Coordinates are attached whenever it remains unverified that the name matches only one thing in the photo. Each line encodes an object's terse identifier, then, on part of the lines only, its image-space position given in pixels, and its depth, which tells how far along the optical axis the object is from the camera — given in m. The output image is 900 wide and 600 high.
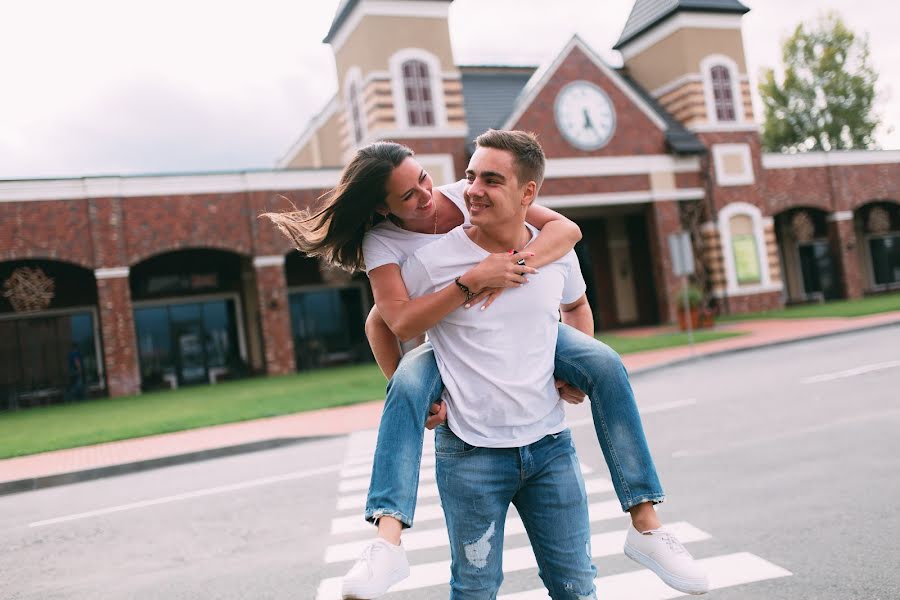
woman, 2.48
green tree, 44.12
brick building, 21.47
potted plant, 23.03
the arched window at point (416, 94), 24.41
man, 2.55
